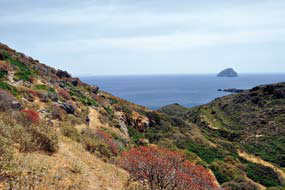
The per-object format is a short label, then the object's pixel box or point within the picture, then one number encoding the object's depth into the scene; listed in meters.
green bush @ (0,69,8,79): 20.73
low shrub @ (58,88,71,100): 24.23
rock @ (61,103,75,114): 18.68
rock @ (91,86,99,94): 39.02
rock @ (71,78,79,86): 37.30
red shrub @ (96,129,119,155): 12.19
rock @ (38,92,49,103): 18.89
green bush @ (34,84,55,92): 22.52
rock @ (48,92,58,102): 20.02
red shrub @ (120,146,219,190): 8.08
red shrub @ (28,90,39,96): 19.00
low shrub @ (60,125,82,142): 11.76
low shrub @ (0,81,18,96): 17.36
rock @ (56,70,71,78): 38.76
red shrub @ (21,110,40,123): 9.94
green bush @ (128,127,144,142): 26.58
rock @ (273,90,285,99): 65.95
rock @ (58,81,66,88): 30.09
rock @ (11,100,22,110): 12.54
